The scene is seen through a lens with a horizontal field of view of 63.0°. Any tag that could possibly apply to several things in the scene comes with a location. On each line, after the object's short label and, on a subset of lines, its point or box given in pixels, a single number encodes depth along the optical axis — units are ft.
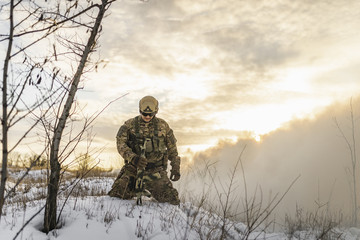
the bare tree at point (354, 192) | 25.76
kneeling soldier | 17.52
